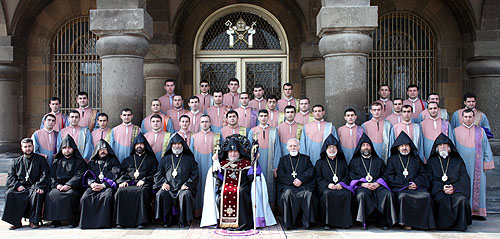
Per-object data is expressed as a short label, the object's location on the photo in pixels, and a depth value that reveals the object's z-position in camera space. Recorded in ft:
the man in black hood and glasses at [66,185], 24.72
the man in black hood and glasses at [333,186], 24.17
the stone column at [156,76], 40.83
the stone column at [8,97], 41.19
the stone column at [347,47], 26.86
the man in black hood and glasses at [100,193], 24.52
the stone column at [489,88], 38.32
